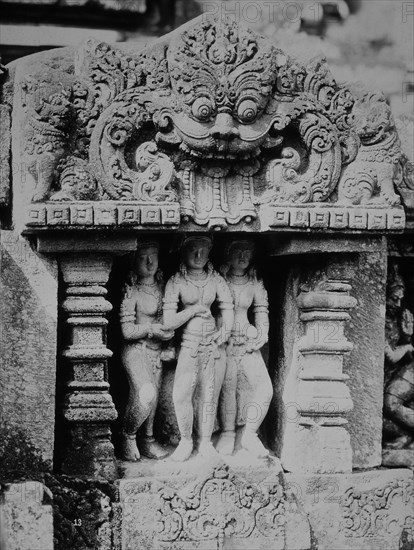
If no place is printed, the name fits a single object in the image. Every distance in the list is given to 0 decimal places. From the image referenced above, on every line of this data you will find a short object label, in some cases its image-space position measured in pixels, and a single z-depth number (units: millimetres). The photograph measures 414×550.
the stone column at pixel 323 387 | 5832
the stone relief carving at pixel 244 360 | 5945
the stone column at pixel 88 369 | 5449
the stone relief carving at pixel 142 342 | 5742
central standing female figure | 5781
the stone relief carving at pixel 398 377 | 6367
